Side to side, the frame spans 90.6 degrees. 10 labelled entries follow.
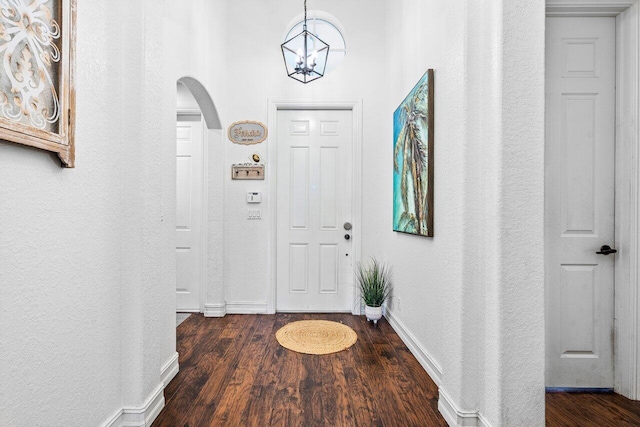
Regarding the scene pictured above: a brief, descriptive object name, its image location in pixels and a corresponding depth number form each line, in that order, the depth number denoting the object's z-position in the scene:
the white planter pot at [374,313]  3.07
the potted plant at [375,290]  3.09
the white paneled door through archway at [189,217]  3.50
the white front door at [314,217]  3.48
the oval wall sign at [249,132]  3.37
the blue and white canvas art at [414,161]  2.09
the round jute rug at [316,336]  2.56
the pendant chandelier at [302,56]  3.00
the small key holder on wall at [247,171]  3.36
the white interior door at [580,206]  1.94
